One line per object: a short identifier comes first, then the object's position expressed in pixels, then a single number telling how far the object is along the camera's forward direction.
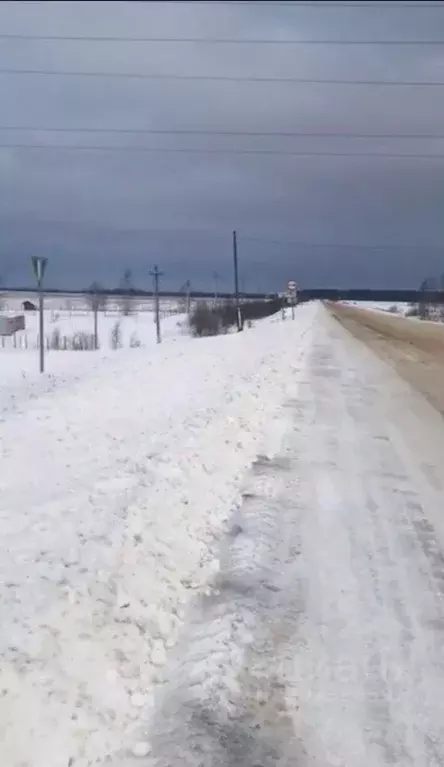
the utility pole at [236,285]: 50.19
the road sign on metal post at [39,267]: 18.45
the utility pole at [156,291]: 43.96
